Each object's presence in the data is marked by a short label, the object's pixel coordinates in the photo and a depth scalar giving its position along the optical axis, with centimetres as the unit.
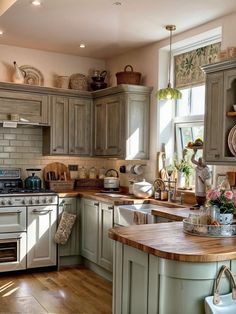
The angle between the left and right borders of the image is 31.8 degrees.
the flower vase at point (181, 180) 486
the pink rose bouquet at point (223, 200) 294
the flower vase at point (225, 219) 290
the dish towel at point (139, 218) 421
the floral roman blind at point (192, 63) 464
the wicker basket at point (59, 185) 562
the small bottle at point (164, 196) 479
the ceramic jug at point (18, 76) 546
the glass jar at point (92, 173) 608
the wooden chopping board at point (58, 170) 583
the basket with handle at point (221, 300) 228
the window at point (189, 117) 482
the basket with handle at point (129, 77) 530
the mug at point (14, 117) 531
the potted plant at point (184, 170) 478
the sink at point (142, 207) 461
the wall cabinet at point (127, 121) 519
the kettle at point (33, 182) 549
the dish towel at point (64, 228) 516
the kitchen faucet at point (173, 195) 471
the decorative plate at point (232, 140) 367
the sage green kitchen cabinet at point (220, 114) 368
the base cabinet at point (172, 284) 234
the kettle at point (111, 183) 561
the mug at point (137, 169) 539
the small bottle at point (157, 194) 484
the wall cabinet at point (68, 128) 563
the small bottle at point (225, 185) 334
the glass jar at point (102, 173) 610
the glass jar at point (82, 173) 604
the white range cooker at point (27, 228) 489
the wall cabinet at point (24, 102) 534
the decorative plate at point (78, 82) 594
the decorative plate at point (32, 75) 570
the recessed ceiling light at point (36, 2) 391
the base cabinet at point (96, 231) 478
